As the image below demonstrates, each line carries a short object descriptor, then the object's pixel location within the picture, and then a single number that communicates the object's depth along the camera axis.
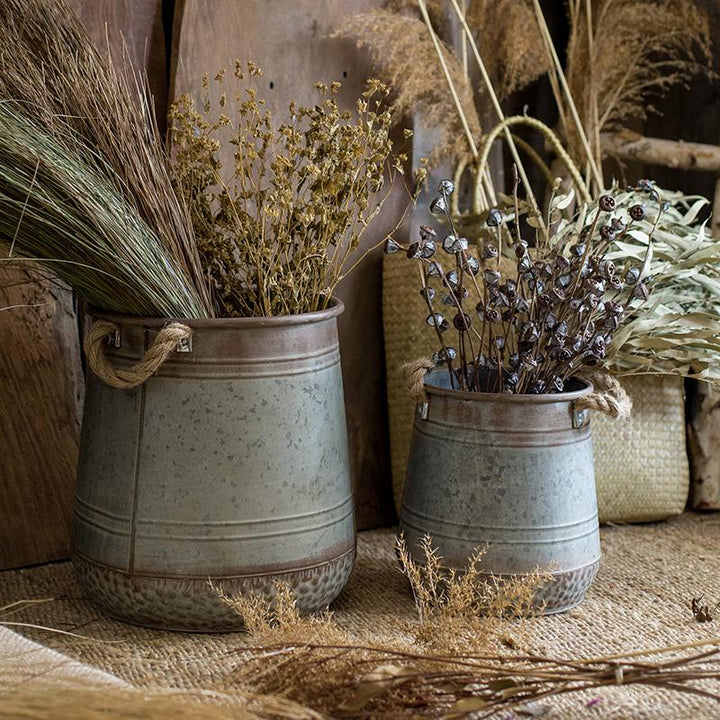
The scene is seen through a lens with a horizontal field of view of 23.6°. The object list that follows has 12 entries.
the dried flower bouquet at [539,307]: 1.57
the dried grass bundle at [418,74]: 1.82
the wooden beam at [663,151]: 1.99
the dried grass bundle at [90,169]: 1.46
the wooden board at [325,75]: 1.74
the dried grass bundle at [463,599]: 1.41
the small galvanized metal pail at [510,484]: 1.56
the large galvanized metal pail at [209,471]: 1.50
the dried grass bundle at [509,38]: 1.94
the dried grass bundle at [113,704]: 1.21
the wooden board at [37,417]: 1.70
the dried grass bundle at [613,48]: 1.96
